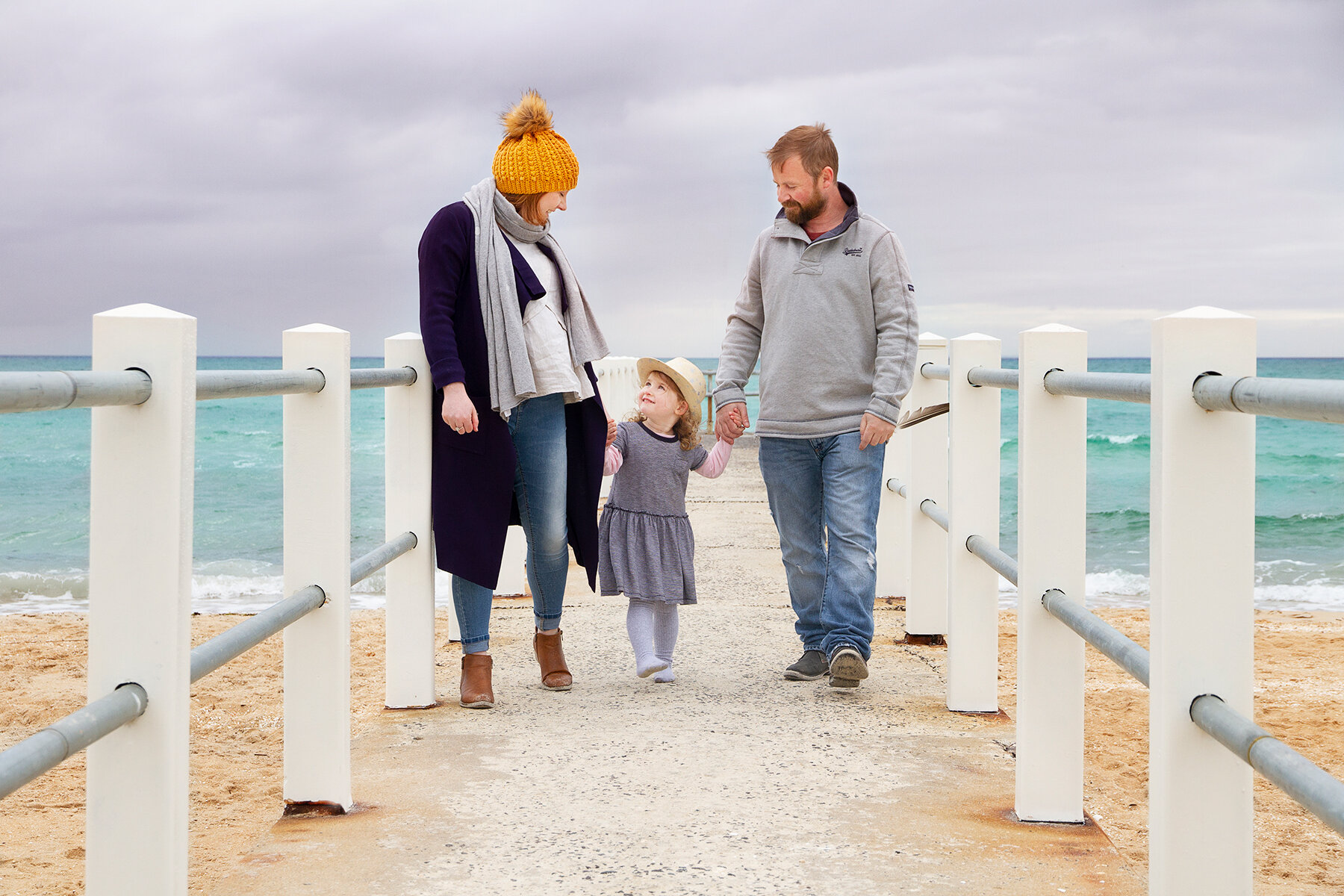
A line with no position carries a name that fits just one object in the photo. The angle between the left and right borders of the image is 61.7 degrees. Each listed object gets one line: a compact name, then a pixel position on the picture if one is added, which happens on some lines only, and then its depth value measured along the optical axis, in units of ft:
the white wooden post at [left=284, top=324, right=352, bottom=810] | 8.13
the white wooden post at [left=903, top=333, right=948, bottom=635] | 13.21
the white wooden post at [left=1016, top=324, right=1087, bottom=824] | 7.87
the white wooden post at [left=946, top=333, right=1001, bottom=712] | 10.75
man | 11.57
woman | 10.52
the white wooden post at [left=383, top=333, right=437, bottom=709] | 10.80
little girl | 11.83
